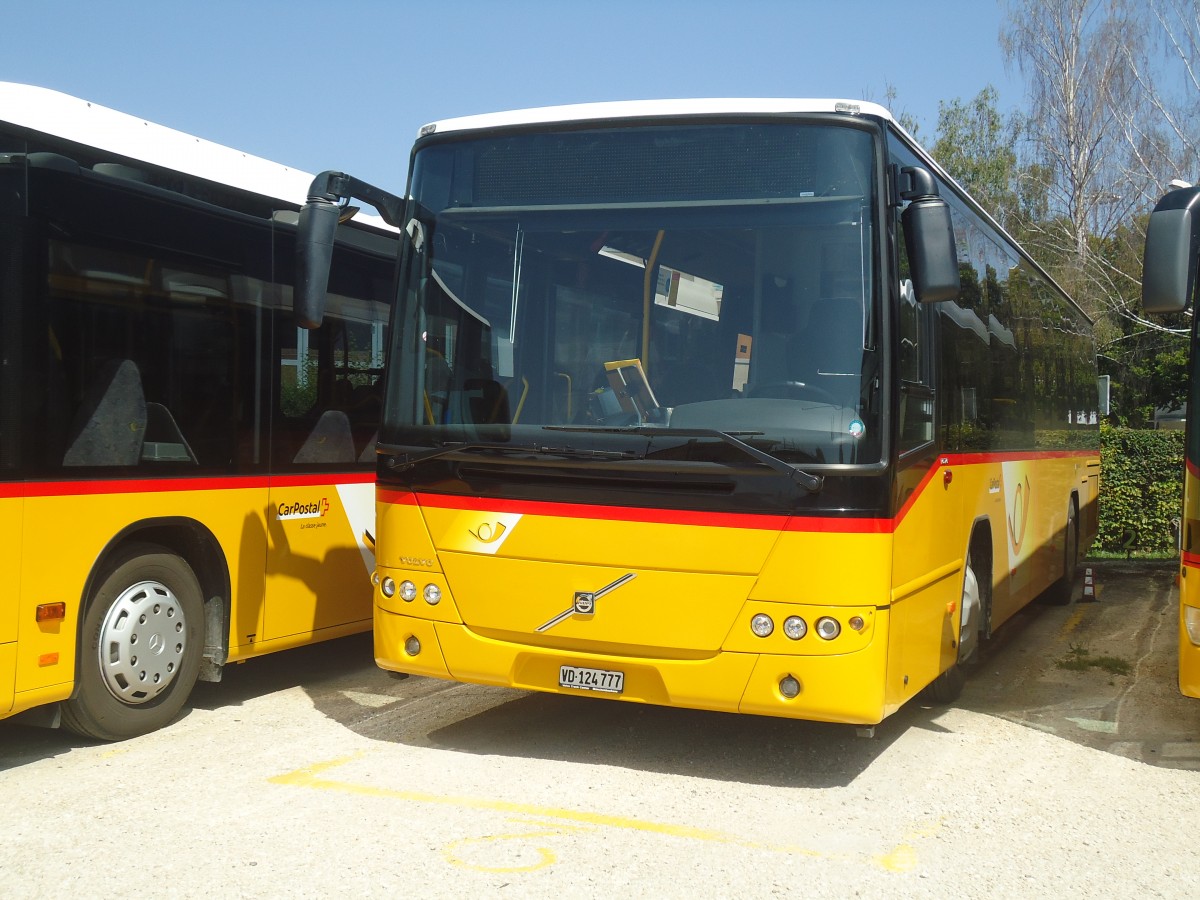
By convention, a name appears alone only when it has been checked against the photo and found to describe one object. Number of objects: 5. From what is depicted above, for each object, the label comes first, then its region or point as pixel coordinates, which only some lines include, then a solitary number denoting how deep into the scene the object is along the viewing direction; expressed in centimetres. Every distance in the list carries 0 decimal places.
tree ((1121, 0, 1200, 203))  3088
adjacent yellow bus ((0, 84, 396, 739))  620
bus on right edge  609
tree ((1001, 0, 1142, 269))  3588
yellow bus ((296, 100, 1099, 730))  589
